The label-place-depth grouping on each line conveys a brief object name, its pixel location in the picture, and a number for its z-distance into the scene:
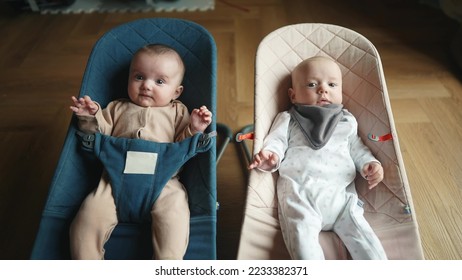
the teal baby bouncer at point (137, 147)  0.94
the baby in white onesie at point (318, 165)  0.93
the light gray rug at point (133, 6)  2.47
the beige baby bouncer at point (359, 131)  0.94
